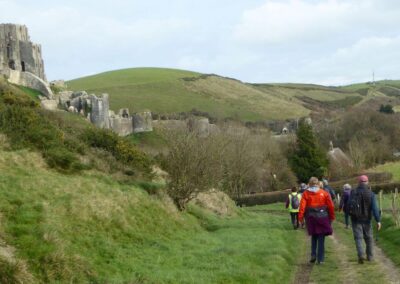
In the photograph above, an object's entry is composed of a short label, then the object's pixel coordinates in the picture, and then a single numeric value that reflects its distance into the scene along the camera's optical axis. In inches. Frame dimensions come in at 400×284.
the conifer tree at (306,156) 2632.9
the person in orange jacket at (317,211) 520.4
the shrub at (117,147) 995.3
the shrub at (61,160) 718.5
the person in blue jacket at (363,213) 521.0
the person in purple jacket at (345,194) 825.5
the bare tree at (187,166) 874.8
